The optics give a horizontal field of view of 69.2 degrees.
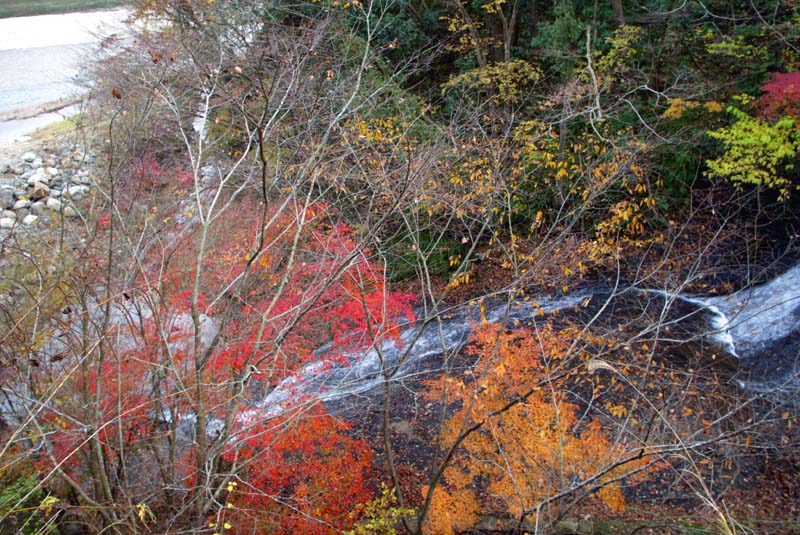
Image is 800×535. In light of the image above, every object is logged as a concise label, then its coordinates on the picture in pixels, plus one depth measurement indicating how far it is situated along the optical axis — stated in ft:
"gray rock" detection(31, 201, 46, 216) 56.29
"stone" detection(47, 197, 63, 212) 56.08
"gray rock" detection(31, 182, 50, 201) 56.91
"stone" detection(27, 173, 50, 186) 59.62
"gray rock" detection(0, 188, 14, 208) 57.41
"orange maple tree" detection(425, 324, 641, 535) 28.84
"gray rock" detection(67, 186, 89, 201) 56.95
